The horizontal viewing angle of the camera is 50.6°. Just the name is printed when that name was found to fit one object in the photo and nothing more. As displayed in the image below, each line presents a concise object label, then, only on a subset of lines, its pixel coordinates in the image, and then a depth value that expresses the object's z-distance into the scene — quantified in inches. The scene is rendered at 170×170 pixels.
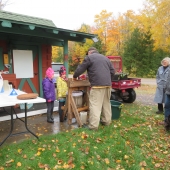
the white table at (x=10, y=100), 124.1
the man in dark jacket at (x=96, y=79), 165.2
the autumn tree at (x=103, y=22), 1136.8
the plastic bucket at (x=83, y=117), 188.2
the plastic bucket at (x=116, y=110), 199.8
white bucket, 190.6
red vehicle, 286.2
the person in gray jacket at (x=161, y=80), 227.8
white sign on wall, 256.4
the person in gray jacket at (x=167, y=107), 174.9
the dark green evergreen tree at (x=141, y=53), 844.0
